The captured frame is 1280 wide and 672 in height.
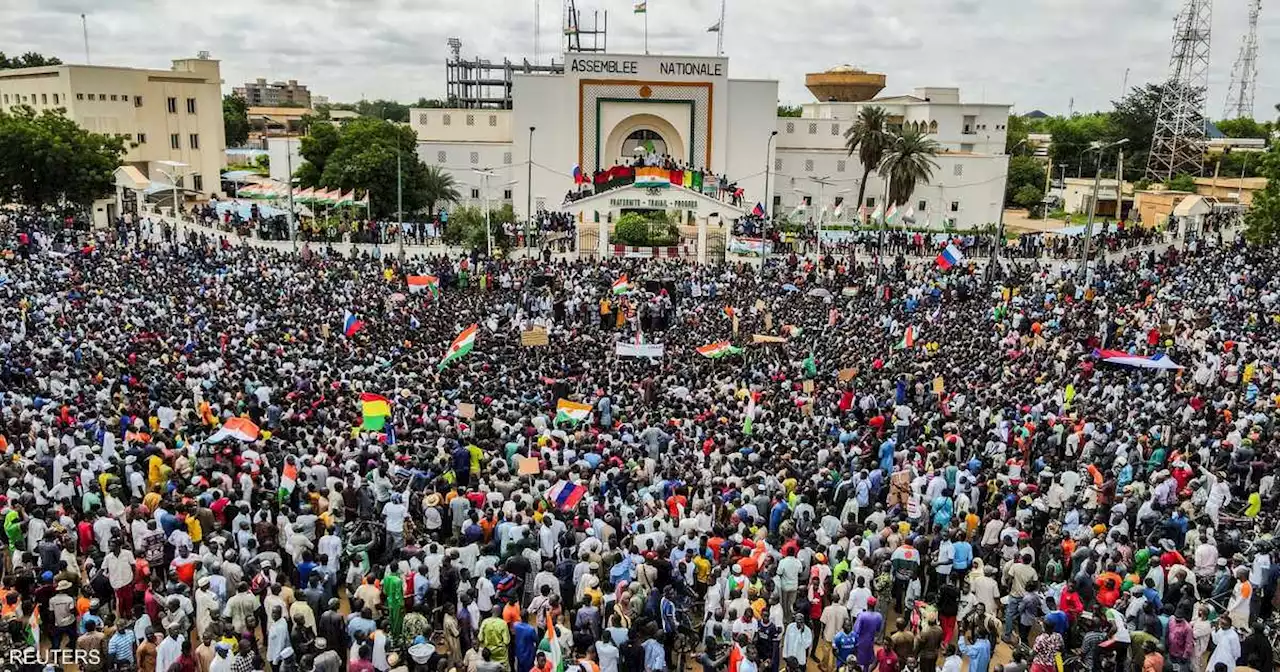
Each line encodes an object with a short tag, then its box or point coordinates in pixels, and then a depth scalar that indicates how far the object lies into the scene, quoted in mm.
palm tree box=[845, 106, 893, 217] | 47938
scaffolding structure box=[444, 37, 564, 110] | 72438
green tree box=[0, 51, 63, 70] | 77556
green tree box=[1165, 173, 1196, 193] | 58747
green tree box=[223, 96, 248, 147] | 90000
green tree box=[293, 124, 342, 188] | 51844
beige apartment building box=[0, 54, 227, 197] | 56906
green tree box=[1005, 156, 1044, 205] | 68438
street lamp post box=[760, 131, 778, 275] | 34812
